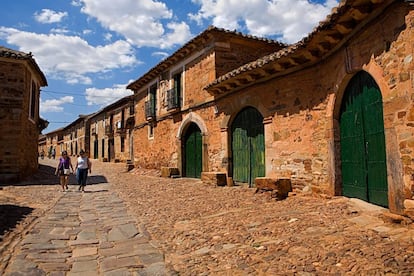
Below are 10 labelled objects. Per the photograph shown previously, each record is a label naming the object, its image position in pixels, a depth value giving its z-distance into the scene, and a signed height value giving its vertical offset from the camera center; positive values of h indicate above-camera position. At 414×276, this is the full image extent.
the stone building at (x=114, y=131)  24.44 +2.28
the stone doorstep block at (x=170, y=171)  13.47 -0.62
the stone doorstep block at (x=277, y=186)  7.00 -0.69
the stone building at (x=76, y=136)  34.88 +2.68
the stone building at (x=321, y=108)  4.25 +1.01
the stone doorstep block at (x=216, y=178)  9.66 -0.69
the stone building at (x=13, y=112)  11.50 +1.75
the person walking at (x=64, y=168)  9.81 -0.31
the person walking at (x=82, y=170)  9.92 -0.38
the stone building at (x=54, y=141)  45.77 +2.64
